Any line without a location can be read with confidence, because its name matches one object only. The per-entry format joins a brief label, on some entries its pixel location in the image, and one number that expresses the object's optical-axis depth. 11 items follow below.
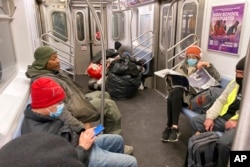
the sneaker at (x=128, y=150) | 2.09
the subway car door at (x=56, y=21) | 5.05
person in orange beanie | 2.23
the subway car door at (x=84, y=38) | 5.56
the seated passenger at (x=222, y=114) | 1.74
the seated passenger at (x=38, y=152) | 0.59
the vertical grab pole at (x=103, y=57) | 1.33
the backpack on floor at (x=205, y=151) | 1.52
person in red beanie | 1.24
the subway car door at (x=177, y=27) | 2.96
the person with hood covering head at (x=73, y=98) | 1.81
